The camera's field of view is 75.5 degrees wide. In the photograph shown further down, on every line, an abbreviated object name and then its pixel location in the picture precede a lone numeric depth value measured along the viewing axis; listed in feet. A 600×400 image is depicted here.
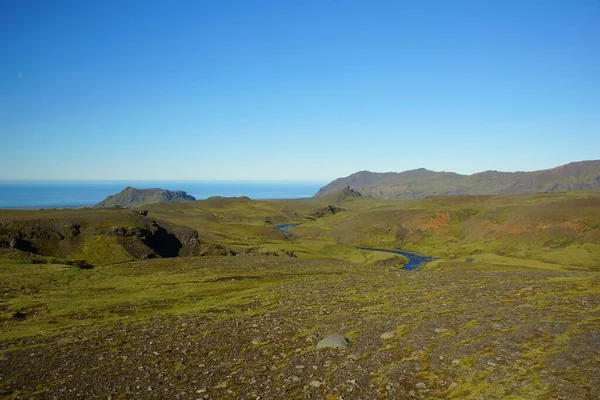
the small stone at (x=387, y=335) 75.61
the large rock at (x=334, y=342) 71.97
